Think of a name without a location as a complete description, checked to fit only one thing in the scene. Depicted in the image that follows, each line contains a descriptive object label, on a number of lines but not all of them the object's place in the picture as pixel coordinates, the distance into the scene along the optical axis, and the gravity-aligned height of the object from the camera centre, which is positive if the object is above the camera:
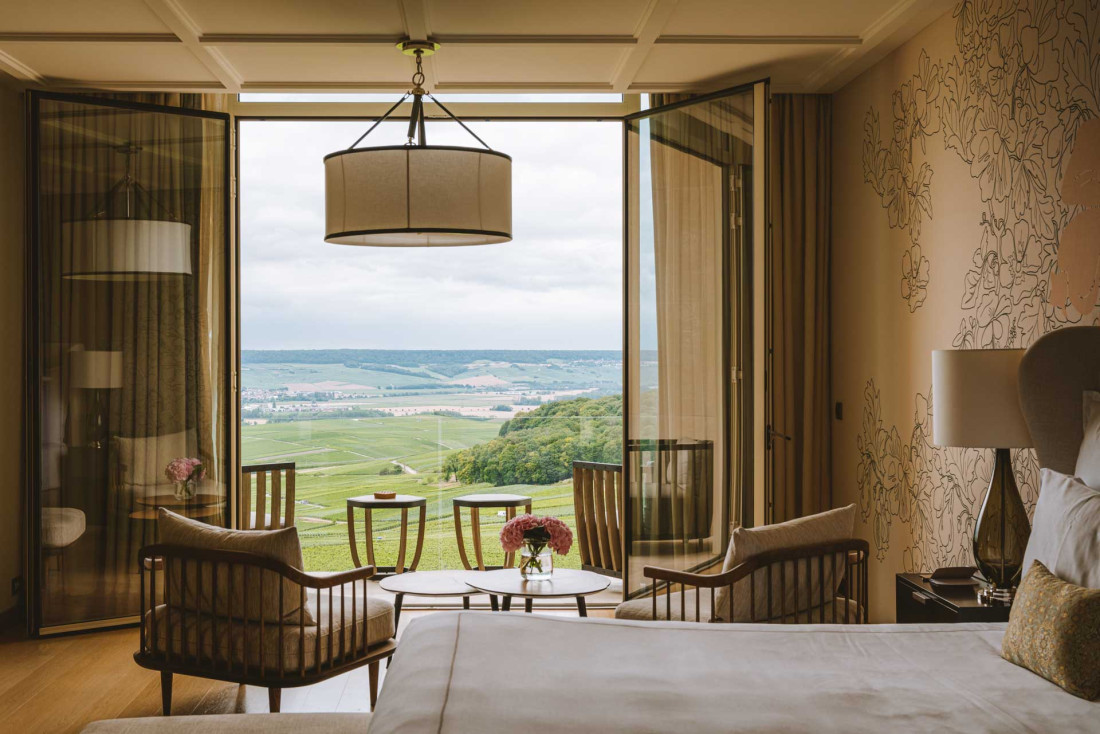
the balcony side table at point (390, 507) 5.89 -0.96
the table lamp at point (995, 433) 2.88 -0.18
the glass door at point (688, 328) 4.68 +0.25
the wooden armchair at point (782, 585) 2.97 -0.68
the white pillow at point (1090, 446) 2.50 -0.19
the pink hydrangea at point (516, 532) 4.19 -0.71
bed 1.79 -0.67
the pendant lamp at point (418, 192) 3.12 +0.62
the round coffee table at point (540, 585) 3.92 -0.92
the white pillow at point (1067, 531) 2.16 -0.38
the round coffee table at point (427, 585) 4.02 -0.94
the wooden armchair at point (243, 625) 3.12 -0.86
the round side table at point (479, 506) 5.96 -0.86
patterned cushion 1.93 -0.56
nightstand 2.79 -0.73
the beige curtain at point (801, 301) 5.12 +0.42
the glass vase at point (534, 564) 4.14 -0.85
